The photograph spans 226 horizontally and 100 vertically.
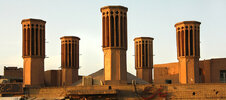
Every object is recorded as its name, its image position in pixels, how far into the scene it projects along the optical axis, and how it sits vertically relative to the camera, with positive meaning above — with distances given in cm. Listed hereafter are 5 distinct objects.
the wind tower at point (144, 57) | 7500 +99
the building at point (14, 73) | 8112 -283
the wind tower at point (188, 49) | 5838 +210
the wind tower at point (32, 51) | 5747 +197
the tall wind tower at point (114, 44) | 4996 +271
